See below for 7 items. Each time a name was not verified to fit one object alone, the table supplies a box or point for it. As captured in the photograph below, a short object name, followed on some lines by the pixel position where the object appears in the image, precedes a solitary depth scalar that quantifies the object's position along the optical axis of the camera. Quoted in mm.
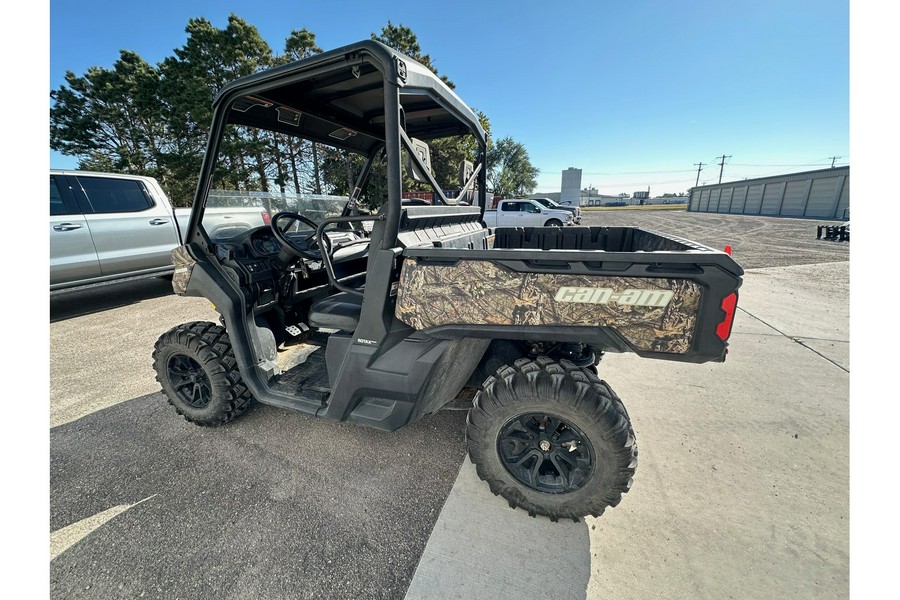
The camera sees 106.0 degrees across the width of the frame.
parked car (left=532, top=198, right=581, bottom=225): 18678
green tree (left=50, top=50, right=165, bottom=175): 18766
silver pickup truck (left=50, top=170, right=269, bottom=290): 4863
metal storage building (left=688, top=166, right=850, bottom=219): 28109
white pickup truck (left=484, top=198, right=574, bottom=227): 15734
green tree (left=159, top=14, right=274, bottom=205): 16250
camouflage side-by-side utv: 1491
